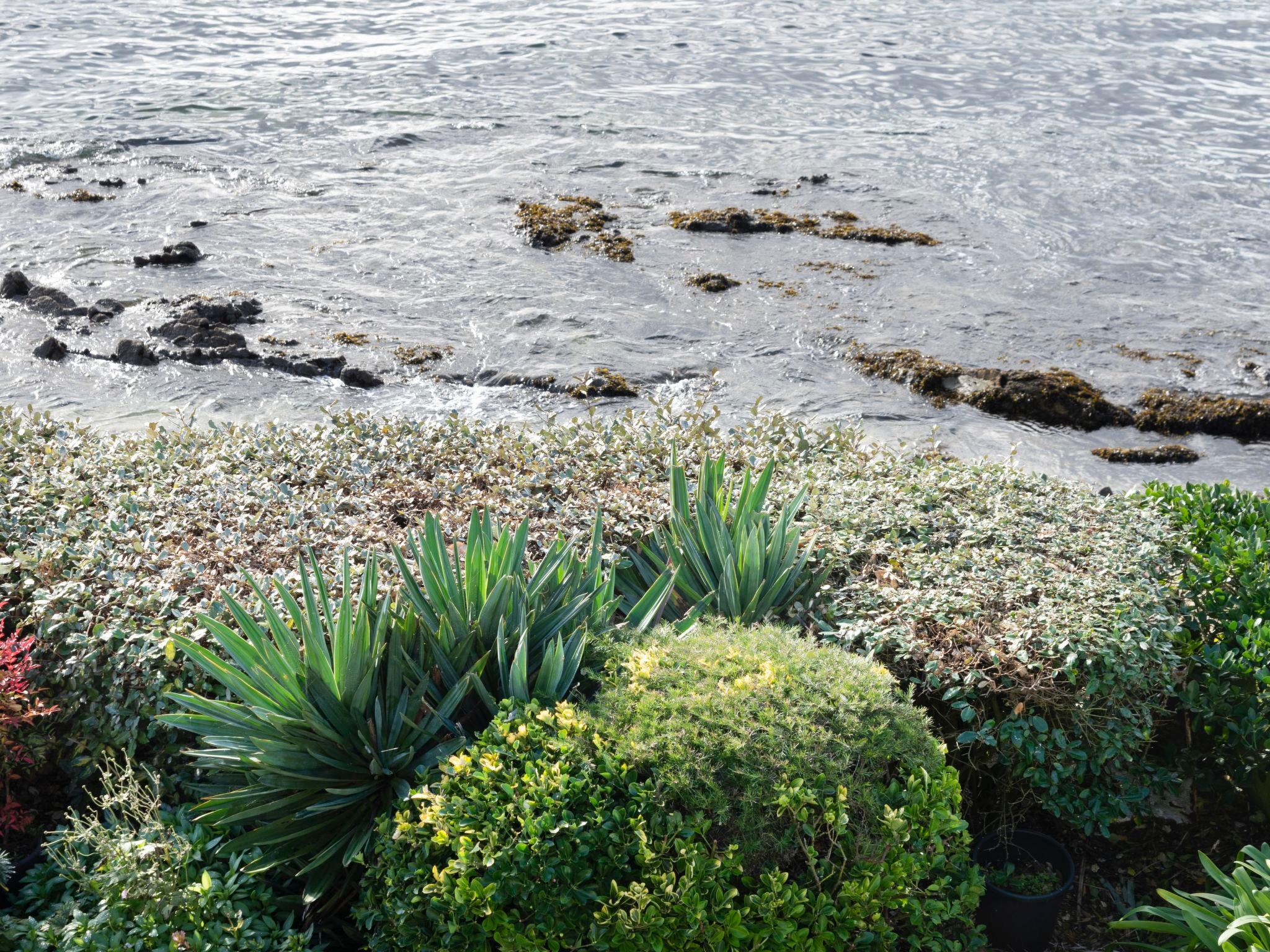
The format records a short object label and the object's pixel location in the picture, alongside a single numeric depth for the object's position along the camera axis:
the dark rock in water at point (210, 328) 8.89
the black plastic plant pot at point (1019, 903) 3.78
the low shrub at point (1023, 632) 3.76
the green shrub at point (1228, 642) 4.04
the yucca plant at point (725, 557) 4.16
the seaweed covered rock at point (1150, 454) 7.71
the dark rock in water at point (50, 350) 8.83
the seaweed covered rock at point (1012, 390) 8.16
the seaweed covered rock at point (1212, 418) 8.05
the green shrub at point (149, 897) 3.11
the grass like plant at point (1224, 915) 3.04
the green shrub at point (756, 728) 2.99
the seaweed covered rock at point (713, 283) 10.16
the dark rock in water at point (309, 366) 8.70
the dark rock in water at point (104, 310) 9.52
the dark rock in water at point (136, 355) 8.81
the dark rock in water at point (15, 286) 9.96
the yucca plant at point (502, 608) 3.53
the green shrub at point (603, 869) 2.86
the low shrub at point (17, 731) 3.71
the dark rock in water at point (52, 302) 9.66
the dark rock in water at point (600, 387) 8.29
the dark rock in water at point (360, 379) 8.53
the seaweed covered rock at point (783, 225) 11.30
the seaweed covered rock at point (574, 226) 11.10
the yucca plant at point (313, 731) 3.33
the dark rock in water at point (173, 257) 10.62
